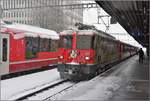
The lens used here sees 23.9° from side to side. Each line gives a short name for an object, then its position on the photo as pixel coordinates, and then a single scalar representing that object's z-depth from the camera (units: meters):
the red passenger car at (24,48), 16.86
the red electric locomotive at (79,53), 17.62
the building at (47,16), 59.84
